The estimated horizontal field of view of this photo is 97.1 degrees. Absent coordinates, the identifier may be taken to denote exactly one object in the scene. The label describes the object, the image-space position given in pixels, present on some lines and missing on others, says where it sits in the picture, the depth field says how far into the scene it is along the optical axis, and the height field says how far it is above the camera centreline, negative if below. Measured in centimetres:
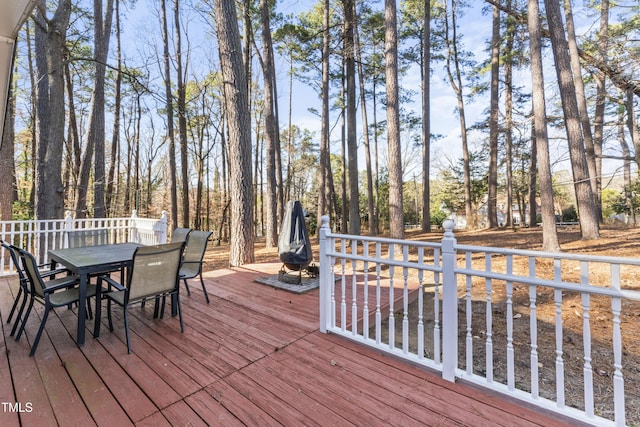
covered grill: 391 -34
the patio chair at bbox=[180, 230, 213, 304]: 356 -39
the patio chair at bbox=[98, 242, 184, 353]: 242 -54
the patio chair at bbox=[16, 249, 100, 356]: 230 -64
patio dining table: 246 -41
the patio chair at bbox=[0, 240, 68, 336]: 255 -55
